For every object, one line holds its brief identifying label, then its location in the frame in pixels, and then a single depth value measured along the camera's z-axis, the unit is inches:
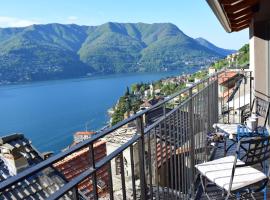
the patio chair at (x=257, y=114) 105.9
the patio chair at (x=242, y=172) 61.7
